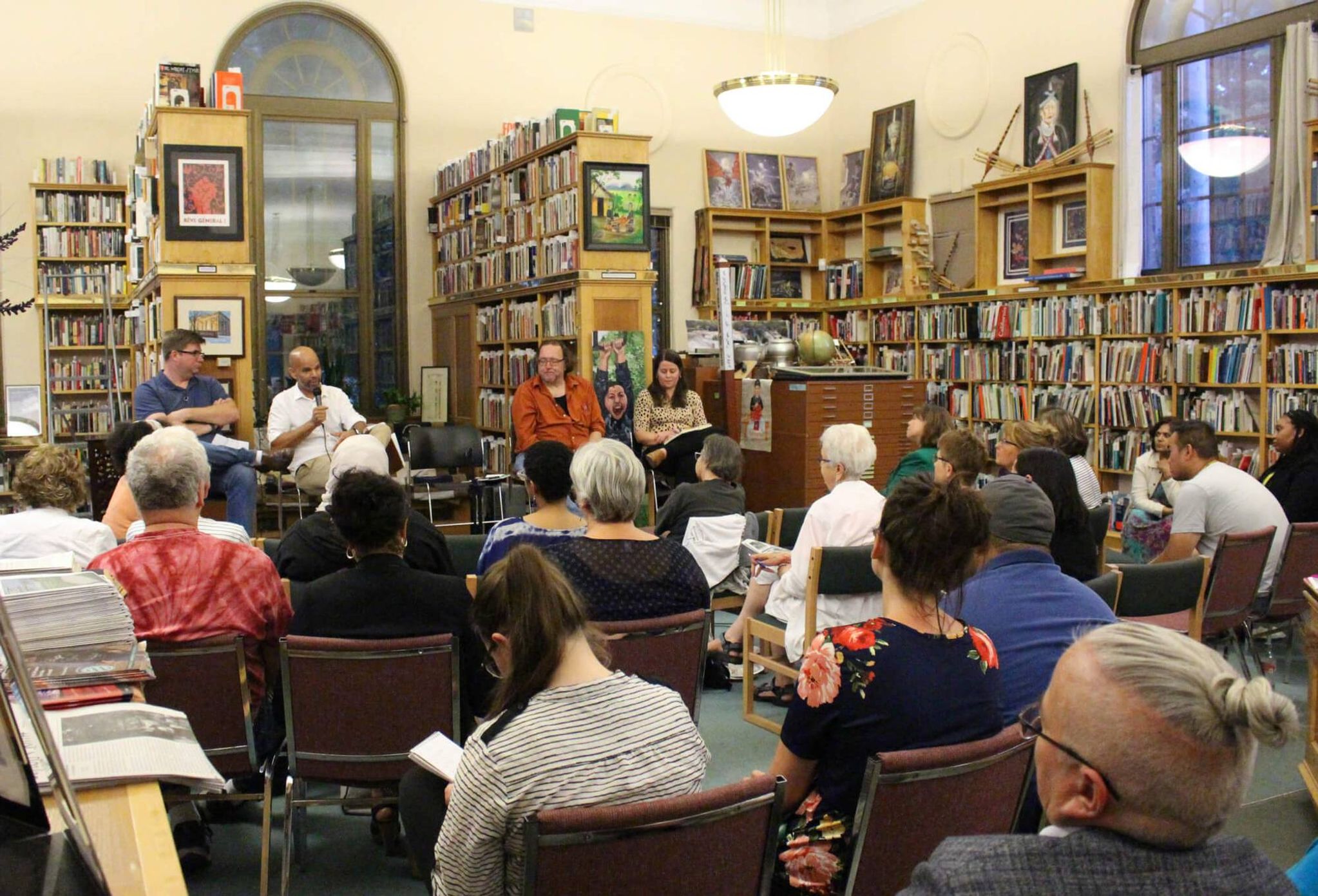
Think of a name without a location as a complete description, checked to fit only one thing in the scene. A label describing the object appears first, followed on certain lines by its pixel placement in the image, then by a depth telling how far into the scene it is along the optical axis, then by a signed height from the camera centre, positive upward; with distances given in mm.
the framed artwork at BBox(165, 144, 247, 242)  7281 +1152
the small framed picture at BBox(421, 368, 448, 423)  11352 -188
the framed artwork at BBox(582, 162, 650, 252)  8430 +1210
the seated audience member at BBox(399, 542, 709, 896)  1896 -599
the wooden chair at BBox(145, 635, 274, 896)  2924 -808
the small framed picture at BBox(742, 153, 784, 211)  12531 +2057
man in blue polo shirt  6652 -187
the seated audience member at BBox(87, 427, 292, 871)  3037 -517
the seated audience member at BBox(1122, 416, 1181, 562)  6090 -738
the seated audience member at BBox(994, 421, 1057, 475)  5270 -291
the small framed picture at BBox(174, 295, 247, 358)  7316 +338
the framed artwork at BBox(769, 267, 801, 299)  12508 +964
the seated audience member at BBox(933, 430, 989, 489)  4531 -322
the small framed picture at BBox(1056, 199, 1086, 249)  9789 +1246
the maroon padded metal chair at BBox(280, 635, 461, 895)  2912 -833
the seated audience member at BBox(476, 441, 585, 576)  3785 -427
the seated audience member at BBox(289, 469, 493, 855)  3070 -560
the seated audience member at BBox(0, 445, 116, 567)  3668 -442
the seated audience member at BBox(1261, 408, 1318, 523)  5848 -485
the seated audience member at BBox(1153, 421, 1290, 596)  5242 -605
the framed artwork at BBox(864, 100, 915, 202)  11609 +2222
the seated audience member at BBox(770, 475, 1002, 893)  2133 -597
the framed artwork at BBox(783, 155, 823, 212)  12664 +2065
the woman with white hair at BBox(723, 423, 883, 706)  4270 -578
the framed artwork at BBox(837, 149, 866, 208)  12328 +2052
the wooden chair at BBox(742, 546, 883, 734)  4129 -707
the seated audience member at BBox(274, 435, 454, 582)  3586 -531
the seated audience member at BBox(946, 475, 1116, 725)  2734 -541
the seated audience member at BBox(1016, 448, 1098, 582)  4012 -475
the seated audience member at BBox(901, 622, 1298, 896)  1204 -437
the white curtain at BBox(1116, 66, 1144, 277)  9383 +1441
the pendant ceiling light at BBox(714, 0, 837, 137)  8945 +2096
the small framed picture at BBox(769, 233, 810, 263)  12445 +1335
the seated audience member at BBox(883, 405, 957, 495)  5723 -317
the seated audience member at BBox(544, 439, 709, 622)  3332 -519
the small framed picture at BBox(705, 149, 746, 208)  12359 +2040
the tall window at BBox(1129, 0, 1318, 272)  8586 +1992
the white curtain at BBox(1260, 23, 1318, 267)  8102 +1545
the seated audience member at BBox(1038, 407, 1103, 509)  5469 -300
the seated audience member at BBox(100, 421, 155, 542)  4301 -496
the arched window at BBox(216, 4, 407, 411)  11180 +1756
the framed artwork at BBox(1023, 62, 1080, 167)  9859 +2203
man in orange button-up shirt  7559 -211
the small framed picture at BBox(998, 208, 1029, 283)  10266 +1129
